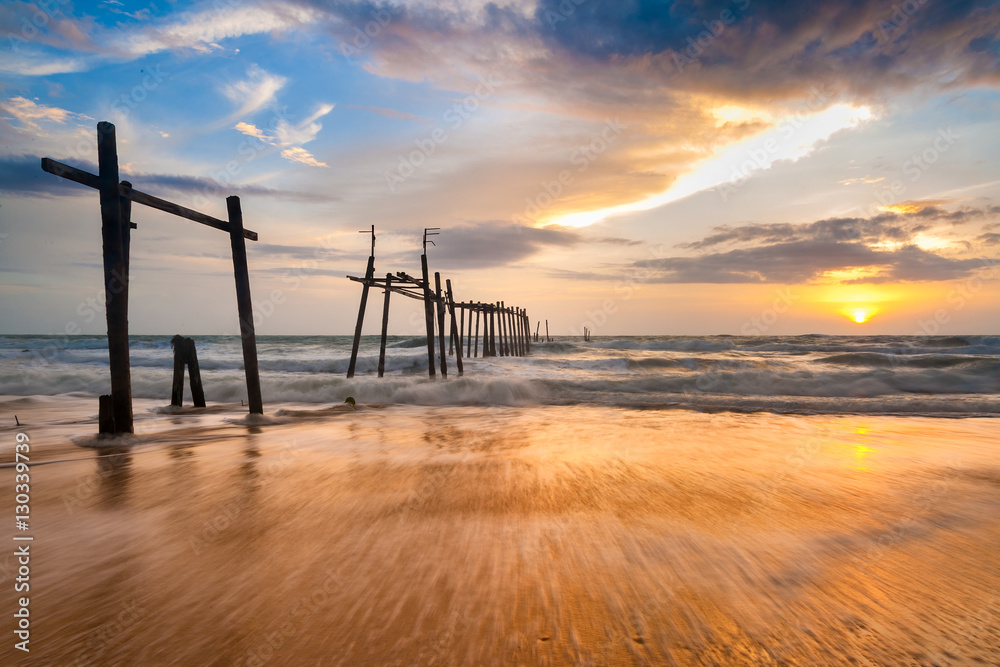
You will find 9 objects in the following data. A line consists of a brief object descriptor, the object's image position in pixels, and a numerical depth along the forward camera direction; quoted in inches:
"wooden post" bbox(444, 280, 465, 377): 857.1
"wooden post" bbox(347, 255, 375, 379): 680.6
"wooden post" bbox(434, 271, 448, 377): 723.5
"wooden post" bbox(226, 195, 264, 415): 319.3
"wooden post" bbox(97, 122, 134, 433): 235.1
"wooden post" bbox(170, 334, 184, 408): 410.3
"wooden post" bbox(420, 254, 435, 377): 681.7
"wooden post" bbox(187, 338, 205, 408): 412.5
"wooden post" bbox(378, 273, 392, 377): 741.9
